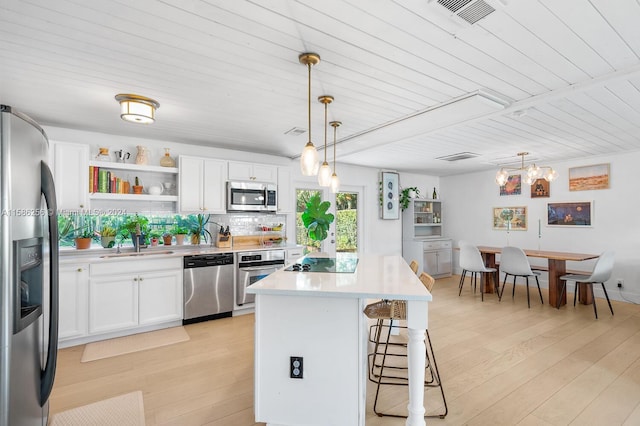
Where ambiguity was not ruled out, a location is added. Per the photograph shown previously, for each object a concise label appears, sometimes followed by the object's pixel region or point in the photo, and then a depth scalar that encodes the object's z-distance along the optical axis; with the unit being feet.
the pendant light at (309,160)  7.48
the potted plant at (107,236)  12.69
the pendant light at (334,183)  10.33
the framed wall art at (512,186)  20.27
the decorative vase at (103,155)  12.48
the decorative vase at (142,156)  13.29
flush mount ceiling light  9.05
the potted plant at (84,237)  12.15
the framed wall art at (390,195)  21.48
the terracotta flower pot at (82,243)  12.12
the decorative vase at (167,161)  13.69
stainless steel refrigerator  4.21
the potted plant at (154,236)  13.75
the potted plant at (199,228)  14.66
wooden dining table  14.97
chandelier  14.98
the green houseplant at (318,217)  14.15
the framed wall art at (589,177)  16.71
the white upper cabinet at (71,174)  11.15
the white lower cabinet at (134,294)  11.10
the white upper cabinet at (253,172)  14.90
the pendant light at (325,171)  9.03
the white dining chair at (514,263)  15.55
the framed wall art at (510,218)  20.04
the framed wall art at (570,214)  17.25
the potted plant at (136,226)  13.14
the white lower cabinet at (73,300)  10.59
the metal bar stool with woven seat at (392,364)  7.35
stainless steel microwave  14.73
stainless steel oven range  13.92
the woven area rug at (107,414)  6.82
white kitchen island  6.18
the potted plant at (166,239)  14.02
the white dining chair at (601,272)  13.53
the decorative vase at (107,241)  12.70
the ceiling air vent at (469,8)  5.07
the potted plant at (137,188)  13.05
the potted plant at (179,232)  14.29
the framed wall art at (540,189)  18.97
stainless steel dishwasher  12.81
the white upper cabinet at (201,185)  13.66
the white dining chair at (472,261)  16.83
